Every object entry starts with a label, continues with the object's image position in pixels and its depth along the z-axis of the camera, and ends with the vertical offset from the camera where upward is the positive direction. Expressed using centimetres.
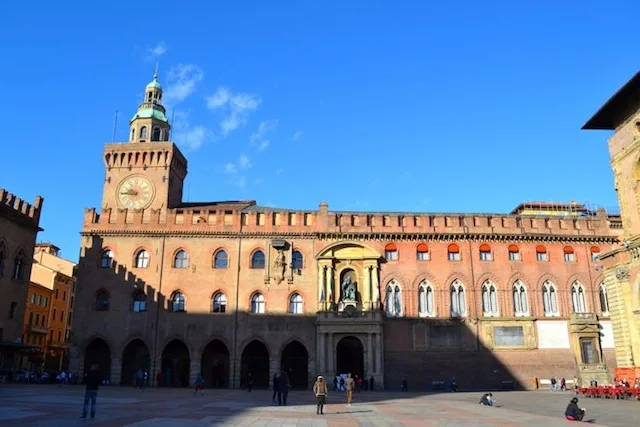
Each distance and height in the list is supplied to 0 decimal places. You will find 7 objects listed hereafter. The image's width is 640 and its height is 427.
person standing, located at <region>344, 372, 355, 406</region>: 2495 -119
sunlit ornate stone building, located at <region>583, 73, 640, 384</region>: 2806 +602
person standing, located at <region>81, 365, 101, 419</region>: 1549 -72
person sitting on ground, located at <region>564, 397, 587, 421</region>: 1764 -159
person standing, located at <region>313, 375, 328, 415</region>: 2027 -118
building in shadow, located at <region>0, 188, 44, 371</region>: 3741 +646
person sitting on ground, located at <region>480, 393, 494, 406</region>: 2504 -173
